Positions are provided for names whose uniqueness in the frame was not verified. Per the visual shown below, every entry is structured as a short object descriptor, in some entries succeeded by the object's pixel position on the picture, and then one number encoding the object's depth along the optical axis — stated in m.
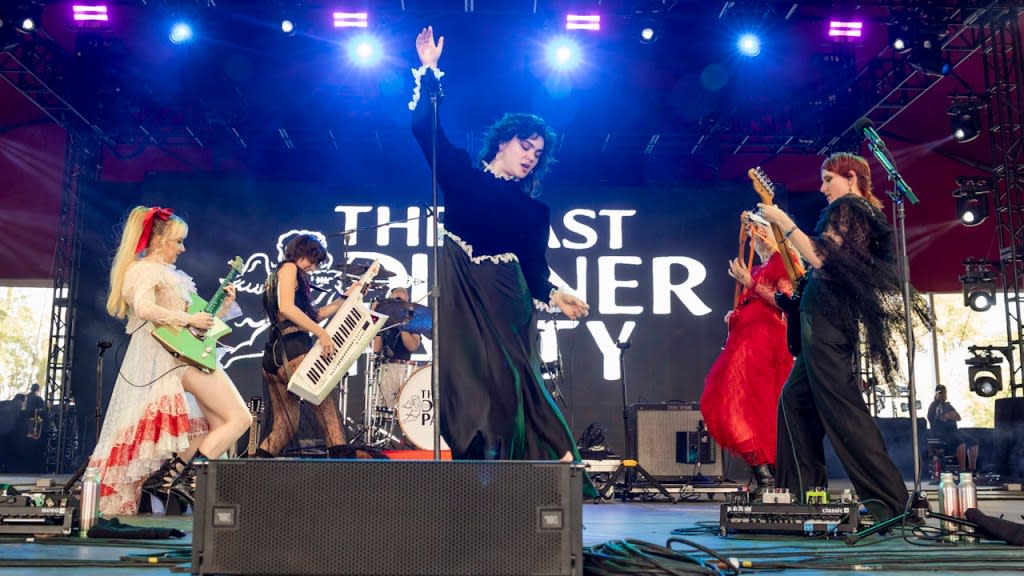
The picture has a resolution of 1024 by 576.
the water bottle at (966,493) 4.07
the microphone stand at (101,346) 6.41
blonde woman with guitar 5.63
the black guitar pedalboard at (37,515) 3.97
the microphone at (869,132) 4.88
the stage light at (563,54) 11.85
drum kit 9.38
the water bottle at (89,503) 4.05
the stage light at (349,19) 11.53
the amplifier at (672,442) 8.68
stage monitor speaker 2.34
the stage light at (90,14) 11.51
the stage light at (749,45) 11.40
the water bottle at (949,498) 4.11
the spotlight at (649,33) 11.40
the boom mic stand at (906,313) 4.14
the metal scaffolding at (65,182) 11.96
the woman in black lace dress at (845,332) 4.32
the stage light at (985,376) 11.43
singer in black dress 3.94
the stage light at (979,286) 11.65
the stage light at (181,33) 11.20
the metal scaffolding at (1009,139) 10.99
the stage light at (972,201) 11.46
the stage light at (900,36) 11.01
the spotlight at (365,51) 11.73
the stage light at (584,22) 11.52
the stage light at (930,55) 10.94
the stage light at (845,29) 11.73
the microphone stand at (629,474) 7.87
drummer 10.02
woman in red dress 6.77
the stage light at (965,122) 11.25
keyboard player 6.60
